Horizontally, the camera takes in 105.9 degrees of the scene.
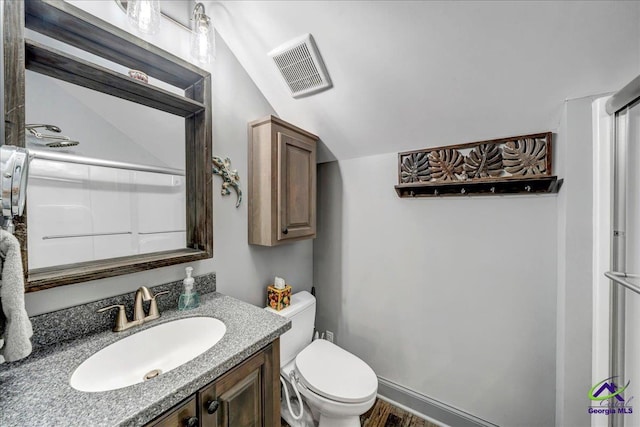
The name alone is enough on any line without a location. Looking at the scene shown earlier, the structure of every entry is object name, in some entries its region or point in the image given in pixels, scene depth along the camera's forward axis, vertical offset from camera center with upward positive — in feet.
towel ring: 2.09 +0.29
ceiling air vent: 4.02 +2.59
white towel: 1.99 -0.71
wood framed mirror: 2.36 +1.63
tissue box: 4.92 -1.77
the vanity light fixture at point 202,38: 3.57 +2.64
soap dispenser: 3.58 -1.26
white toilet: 3.93 -2.99
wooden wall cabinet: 4.59 +0.61
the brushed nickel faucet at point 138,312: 2.99 -1.29
